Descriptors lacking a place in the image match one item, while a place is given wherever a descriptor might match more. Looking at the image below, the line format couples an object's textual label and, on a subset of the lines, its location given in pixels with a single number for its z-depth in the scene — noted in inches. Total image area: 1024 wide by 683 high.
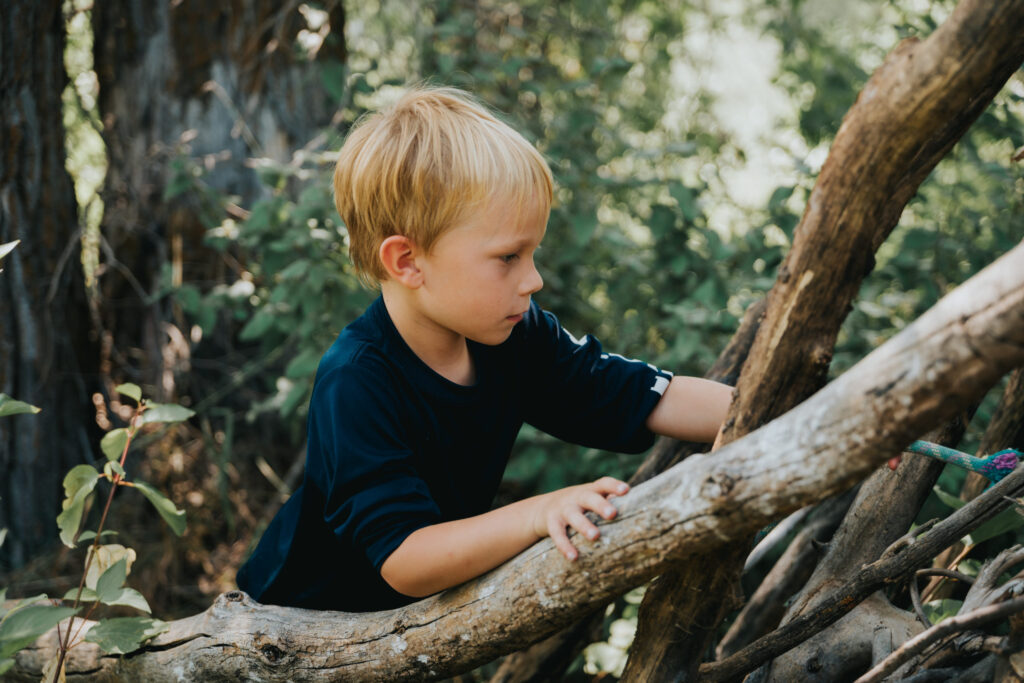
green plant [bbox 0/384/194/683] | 49.4
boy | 53.6
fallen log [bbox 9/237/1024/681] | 33.6
